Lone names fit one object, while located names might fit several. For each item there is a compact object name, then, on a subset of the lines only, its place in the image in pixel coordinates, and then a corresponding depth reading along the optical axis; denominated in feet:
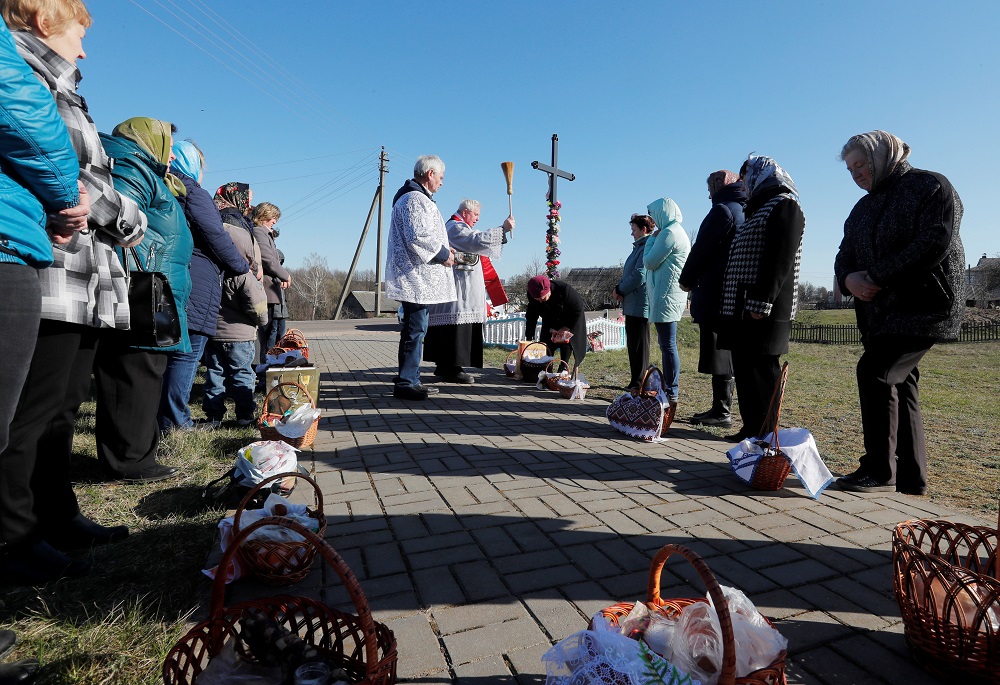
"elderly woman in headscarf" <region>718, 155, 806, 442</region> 11.24
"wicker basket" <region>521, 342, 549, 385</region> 22.49
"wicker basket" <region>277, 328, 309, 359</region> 18.66
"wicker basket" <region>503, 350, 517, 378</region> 24.25
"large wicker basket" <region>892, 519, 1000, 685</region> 4.62
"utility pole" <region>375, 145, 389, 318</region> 100.43
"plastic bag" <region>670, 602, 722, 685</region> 4.29
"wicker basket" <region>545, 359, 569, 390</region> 20.64
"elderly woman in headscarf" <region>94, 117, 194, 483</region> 8.89
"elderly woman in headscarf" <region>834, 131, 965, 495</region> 9.12
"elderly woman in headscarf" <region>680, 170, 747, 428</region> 14.33
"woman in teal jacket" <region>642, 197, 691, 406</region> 16.70
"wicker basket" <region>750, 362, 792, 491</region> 9.64
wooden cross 31.09
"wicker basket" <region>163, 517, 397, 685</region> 3.99
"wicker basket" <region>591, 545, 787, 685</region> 3.82
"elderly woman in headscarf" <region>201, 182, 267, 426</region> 13.91
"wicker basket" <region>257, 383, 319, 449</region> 12.12
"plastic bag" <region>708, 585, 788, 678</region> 4.36
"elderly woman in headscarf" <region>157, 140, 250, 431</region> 11.64
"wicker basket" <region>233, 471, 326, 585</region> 6.42
